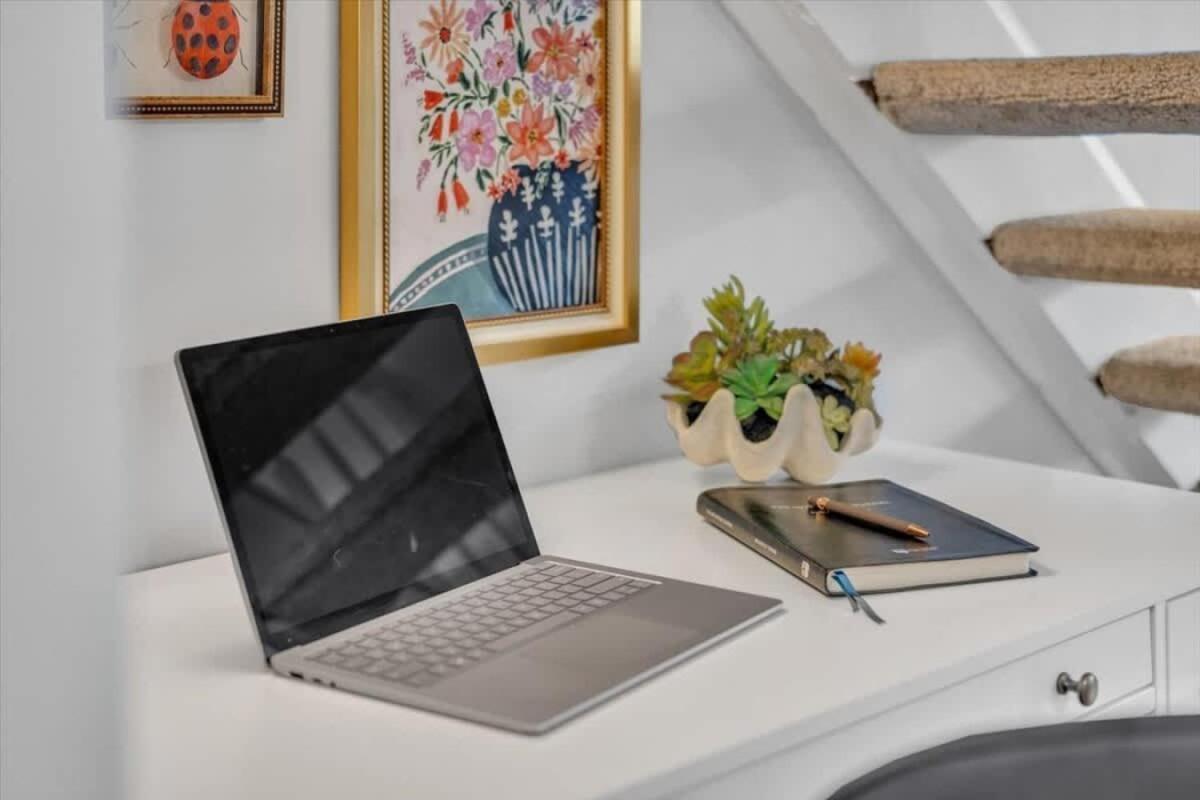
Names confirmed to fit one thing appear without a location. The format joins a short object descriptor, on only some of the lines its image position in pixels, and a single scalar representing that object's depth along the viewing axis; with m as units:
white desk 0.78
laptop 0.92
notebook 1.11
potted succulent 1.40
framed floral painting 1.29
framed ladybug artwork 1.12
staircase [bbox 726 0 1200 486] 1.41
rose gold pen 1.18
